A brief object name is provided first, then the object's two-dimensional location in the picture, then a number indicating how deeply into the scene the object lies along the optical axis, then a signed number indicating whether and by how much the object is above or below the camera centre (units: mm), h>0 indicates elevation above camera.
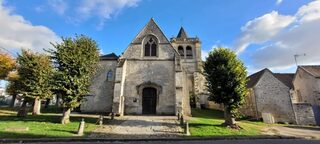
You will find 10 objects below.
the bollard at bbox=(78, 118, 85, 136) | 7434 -1833
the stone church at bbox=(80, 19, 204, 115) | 13922 +1762
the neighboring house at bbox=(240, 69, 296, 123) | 15289 -448
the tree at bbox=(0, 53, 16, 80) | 17548 +4263
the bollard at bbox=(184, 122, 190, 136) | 8010 -2091
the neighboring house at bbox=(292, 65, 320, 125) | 17010 +1385
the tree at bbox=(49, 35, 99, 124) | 9904 +2183
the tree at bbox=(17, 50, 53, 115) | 11803 +1840
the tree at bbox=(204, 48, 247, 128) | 10200 +1281
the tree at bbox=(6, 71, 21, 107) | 12395 +945
